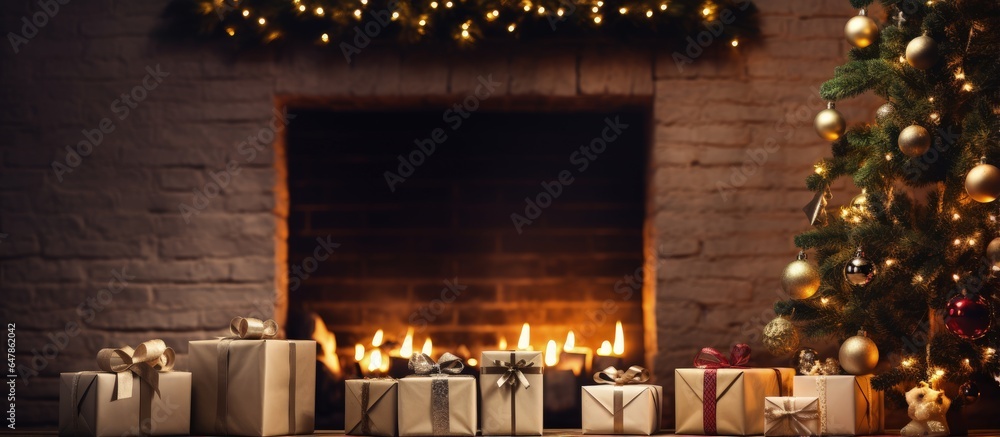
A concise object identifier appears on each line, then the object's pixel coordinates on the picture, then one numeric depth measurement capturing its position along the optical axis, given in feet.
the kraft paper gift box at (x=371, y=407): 10.12
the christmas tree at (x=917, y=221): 9.76
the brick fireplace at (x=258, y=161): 11.89
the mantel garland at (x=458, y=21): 11.71
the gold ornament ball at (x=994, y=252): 9.37
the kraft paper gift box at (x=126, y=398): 9.73
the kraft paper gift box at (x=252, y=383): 9.86
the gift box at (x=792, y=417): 9.60
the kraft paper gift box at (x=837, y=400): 9.90
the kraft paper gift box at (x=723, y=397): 10.19
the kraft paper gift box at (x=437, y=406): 9.96
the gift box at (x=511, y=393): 10.15
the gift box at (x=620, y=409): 10.19
